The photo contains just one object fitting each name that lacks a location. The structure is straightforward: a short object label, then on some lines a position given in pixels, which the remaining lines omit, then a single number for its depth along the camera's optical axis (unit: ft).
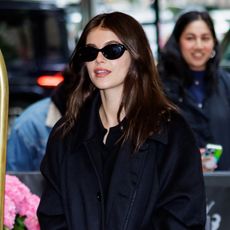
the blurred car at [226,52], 28.73
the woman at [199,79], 17.78
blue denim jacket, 19.18
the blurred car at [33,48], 39.44
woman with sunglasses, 10.45
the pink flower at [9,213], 12.19
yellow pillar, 8.80
